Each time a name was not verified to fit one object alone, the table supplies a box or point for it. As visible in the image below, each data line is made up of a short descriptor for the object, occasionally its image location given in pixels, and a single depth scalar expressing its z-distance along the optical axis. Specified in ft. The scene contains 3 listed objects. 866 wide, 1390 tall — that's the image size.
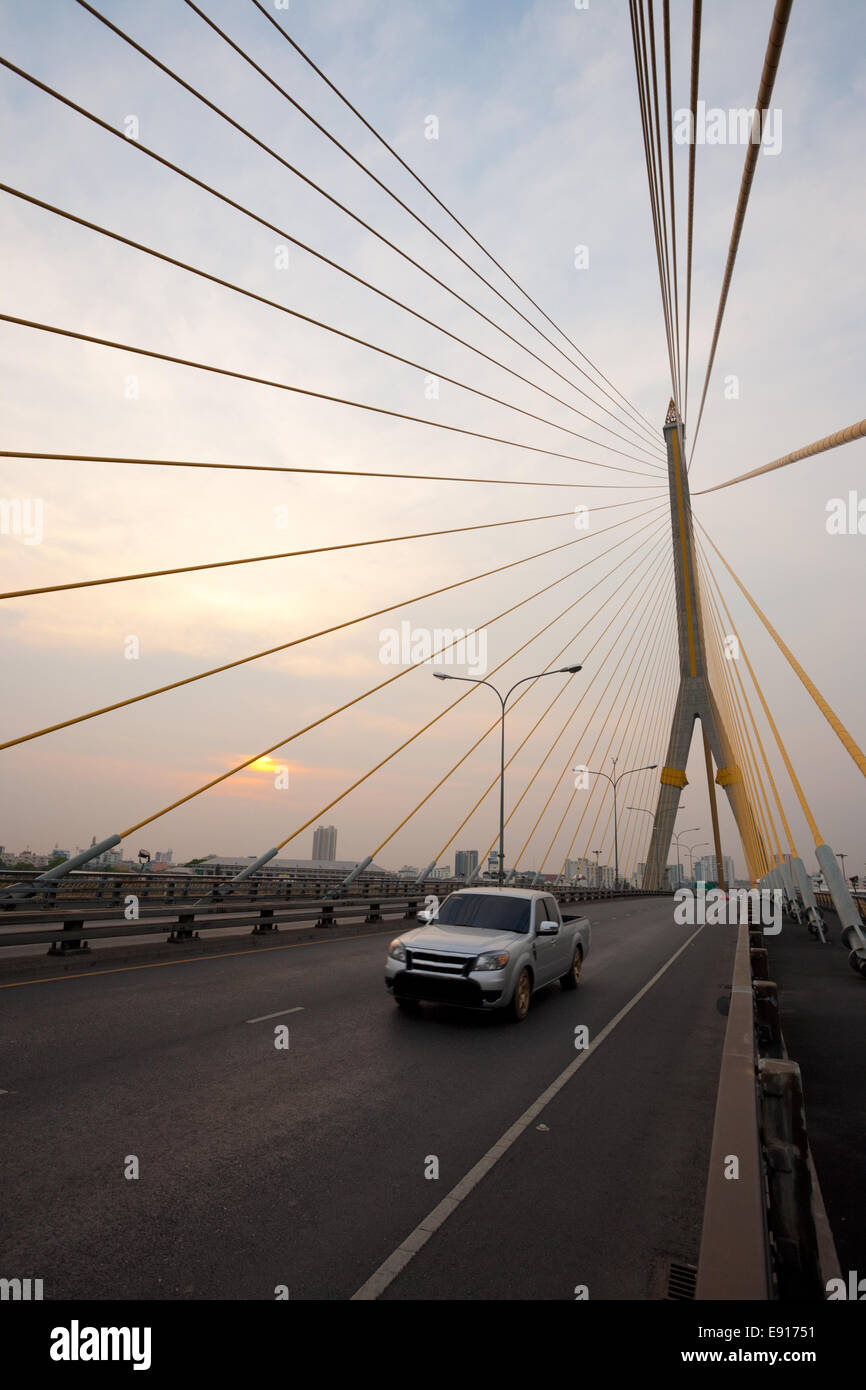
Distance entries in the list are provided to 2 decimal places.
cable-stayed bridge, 12.05
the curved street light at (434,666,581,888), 127.34
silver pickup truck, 31.37
